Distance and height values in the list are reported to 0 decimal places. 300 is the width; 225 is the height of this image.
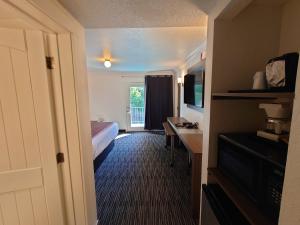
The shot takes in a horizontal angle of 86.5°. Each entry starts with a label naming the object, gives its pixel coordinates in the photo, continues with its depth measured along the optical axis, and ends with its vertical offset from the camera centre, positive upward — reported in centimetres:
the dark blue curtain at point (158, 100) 568 -18
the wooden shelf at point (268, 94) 66 +0
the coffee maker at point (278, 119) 90 -15
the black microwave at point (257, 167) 73 -40
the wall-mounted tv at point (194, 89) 282 +11
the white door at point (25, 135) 118 -29
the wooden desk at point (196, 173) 184 -91
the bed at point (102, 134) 295 -83
